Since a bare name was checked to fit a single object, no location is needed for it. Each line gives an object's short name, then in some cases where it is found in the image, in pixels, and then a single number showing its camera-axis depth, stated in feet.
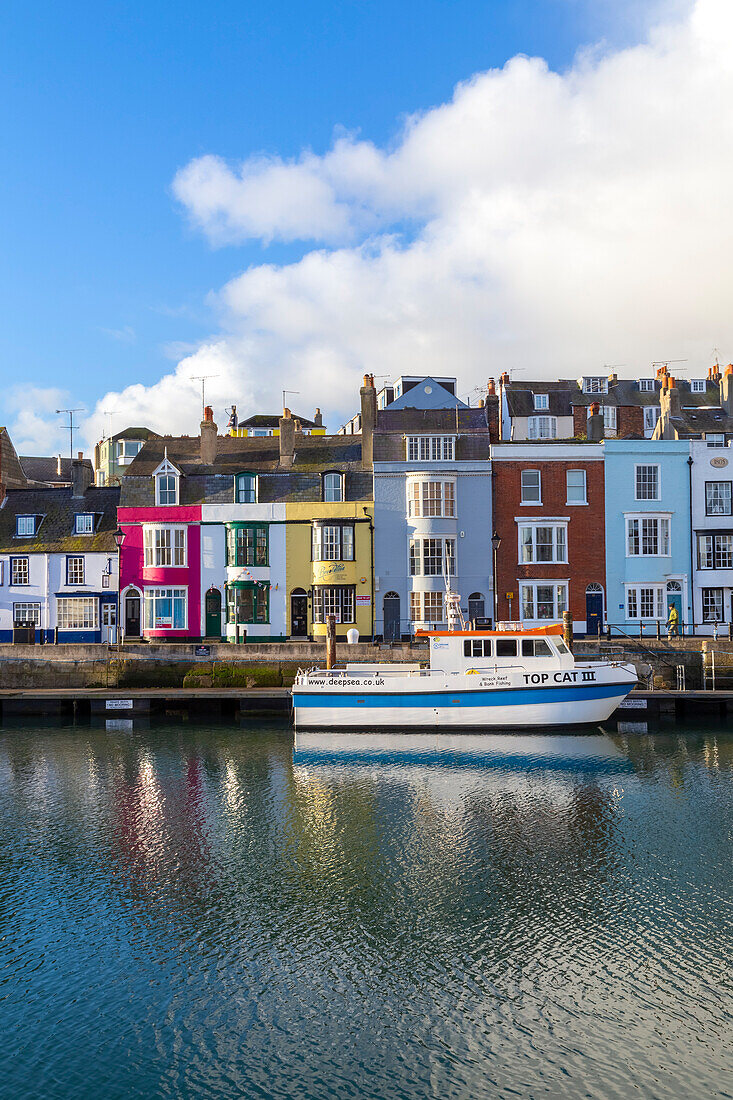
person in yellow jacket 131.23
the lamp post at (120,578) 154.71
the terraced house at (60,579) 154.40
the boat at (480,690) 103.35
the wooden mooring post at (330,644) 116.67
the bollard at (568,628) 113.44
